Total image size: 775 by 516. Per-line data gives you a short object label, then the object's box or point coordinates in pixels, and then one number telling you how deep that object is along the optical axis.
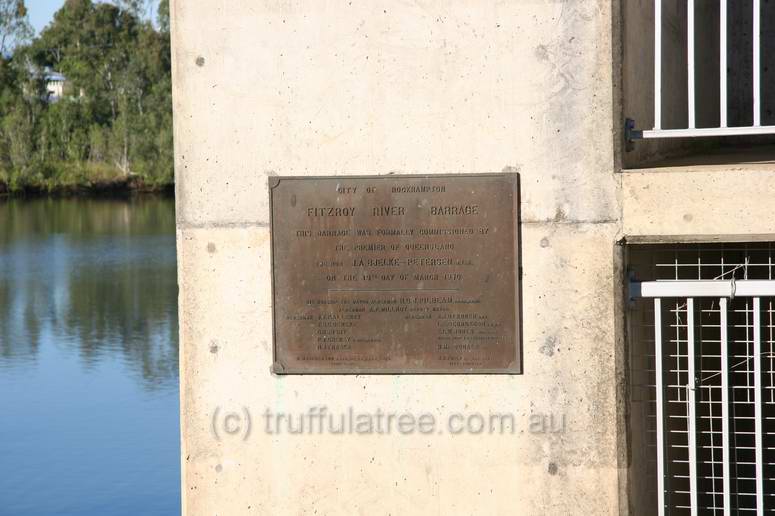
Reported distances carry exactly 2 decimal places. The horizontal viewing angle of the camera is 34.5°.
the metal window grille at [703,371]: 5.46
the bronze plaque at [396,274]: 5.36
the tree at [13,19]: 79.00
